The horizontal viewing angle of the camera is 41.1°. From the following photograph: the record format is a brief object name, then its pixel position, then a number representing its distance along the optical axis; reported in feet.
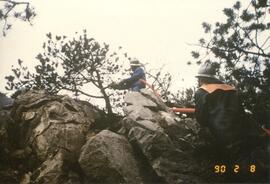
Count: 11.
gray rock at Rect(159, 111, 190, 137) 18.01
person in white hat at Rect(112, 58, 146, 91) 22.65
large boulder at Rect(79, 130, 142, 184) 15.49
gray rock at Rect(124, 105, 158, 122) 17.96
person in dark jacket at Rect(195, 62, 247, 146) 14.24
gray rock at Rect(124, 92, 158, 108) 19.61
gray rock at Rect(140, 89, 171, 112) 20.23
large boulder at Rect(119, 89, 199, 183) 15.57
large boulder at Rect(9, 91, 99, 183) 16.62
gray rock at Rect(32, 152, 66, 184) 15.85
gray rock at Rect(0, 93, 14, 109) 31.62
